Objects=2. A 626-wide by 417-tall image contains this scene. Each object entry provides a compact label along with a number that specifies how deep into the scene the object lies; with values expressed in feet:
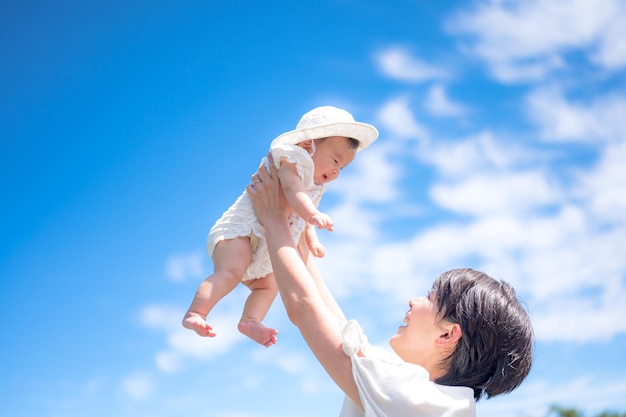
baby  12.80
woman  10.08
